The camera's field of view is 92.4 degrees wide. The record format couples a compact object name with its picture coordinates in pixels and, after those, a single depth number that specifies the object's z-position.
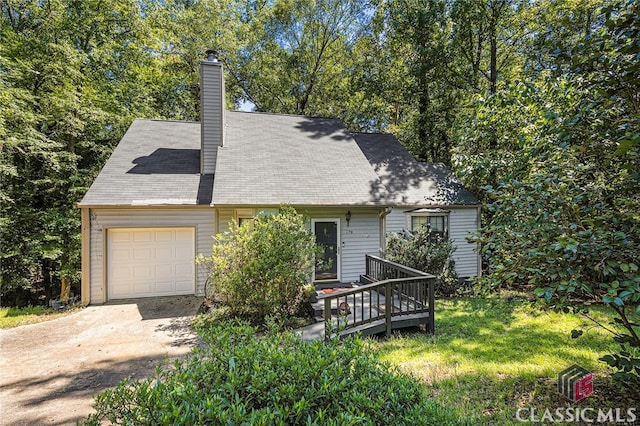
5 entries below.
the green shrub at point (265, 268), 6.02
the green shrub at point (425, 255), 8.38
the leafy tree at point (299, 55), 17.42
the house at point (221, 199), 8.33
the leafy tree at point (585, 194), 2.68
